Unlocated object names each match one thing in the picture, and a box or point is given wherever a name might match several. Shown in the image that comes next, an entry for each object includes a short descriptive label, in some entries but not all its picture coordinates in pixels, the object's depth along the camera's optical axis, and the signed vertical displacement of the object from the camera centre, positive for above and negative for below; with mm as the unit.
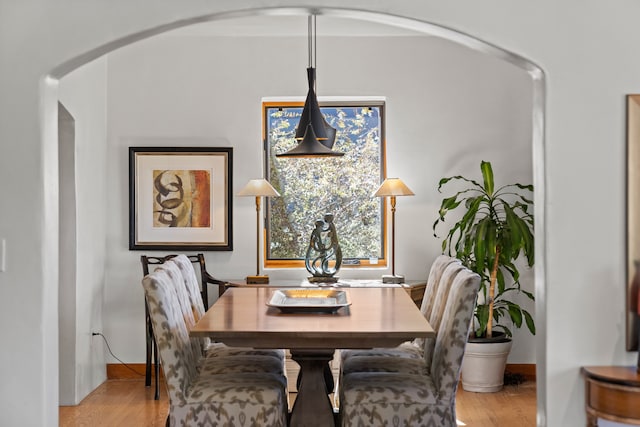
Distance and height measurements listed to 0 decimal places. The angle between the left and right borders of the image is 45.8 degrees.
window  5934 +131
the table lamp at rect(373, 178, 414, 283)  5445 +71
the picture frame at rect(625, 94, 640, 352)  3004 -31
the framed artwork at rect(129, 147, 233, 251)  5805 +65
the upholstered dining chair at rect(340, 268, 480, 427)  3314 -853
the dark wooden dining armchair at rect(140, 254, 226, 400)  5449 -600
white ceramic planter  5332 -1146
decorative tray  3662 -520
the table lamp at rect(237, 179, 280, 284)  5496 +77
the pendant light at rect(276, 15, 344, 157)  4020 +380
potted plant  5230 -376
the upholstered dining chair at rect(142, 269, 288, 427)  3256 -850
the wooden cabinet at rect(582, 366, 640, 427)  2740 -712
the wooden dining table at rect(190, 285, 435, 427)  3145 -542
